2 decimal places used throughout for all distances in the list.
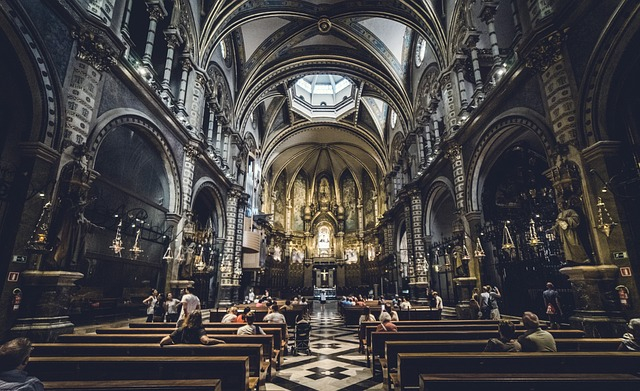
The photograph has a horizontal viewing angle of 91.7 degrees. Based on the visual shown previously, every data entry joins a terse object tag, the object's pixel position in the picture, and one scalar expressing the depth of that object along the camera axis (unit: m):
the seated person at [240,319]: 7.94
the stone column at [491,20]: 11.07
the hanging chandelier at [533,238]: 9.02
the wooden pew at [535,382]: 2.66
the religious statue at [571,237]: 6.53
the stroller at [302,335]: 8.15
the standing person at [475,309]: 9.46
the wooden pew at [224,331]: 6.21
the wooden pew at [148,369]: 3.42
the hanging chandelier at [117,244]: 8.68
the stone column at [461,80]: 13.25
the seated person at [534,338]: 3.83
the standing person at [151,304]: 9.42
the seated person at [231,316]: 7.84
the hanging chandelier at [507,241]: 9.89
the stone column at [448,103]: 13.91
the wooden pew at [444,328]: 6.55
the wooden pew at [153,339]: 5.15
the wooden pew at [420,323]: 7.39
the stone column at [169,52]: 12.41
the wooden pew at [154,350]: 4.09
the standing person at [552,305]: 8.04
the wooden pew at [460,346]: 4.48
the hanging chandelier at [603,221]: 6.14
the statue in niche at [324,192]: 39.69
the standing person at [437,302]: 12.17
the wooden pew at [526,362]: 3.41
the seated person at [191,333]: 4.22
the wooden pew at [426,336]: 5.49
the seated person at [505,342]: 3.92
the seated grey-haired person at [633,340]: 3.81
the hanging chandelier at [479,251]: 10.86
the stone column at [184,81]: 13.45
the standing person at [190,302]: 7.79
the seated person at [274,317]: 7.96
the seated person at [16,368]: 2.23
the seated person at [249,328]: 5.49
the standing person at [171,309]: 9.34
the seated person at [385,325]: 6.09
